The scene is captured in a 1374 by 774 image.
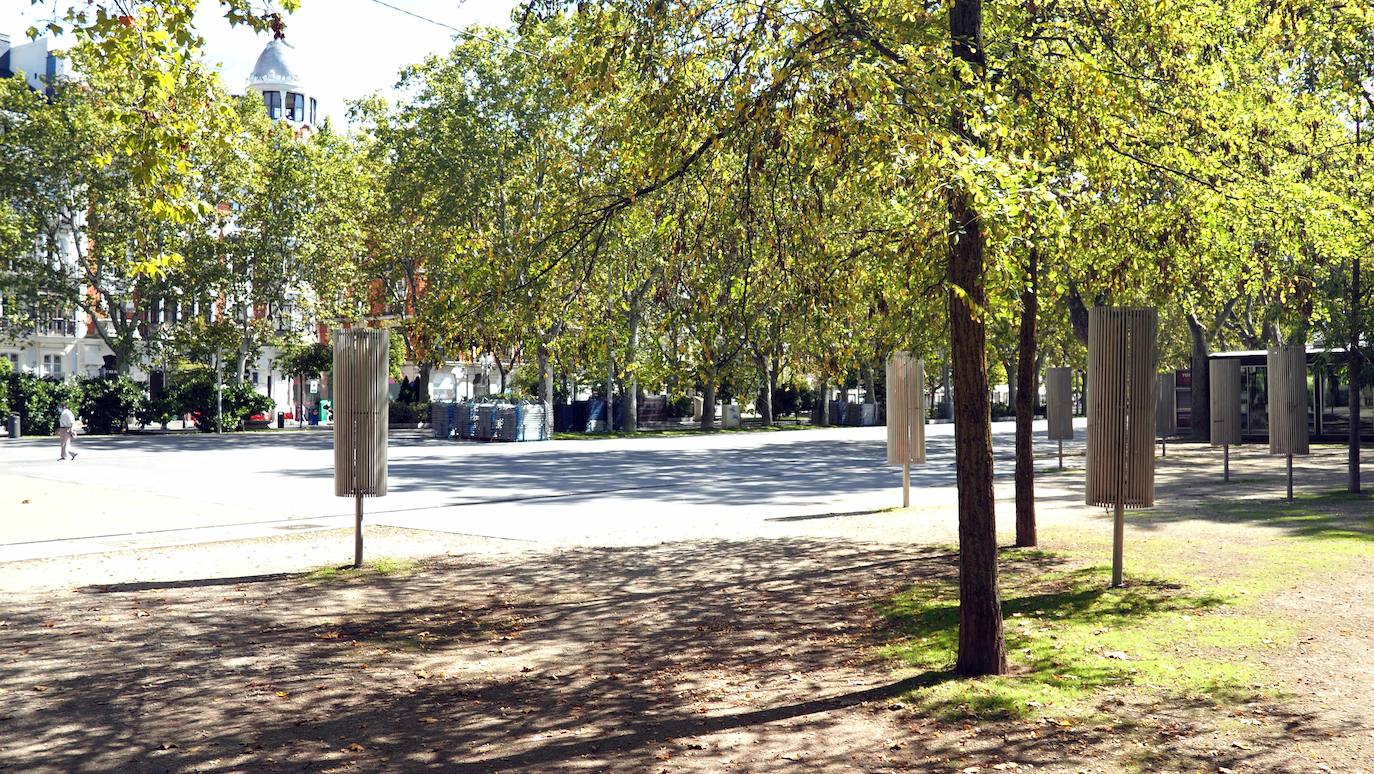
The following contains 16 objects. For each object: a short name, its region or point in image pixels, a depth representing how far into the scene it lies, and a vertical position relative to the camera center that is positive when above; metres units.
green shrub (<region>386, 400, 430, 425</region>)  52.75 +0.14
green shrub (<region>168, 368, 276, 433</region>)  47.12 +0.74
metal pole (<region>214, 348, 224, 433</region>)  45.88 +0.50
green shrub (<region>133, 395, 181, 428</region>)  46.09 +0.36
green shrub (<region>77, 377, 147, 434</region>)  43.88 +0.64
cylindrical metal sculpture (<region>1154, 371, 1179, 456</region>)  36.81 -0.12
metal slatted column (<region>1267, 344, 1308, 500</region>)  17.30 -0.07
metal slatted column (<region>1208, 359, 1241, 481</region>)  20.19 -0.02
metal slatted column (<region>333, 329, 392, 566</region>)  11.08 +0.04
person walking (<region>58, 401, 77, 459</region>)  28.00 -0.13
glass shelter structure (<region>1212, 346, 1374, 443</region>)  35.91 -0.17
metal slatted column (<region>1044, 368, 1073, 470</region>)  26.59 +0.03
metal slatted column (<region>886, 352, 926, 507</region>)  16.66 -0.05
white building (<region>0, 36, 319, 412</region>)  51.59 +4.05
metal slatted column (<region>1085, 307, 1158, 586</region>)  9.50 -0.05
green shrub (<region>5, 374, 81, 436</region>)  42.75 +0.83
